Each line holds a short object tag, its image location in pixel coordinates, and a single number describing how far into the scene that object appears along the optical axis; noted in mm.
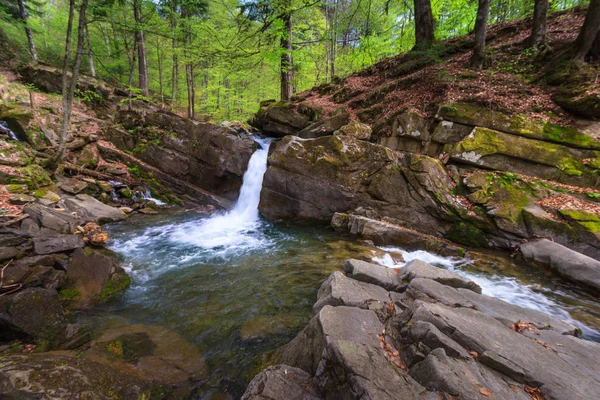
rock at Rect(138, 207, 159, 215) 10828
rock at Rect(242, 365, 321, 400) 2539
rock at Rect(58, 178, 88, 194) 9289
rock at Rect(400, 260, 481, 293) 5219
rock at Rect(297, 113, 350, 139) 11914
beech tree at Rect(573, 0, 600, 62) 8239
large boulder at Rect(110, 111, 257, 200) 12492
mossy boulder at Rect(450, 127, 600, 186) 7664
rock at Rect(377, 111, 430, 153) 10016
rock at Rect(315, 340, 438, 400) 2342
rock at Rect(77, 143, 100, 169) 11117
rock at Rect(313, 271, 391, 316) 4145
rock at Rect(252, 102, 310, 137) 14172
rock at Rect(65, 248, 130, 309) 4930
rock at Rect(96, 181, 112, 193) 10562
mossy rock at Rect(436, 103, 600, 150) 7844
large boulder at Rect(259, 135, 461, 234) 8484
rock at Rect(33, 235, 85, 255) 5230
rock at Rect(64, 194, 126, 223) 8320
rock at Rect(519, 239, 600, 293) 5781
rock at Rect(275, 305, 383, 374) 3092
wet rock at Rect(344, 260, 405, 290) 5145
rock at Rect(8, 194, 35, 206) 6482
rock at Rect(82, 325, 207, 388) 3455
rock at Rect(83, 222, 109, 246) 6262
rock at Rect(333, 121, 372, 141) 10758
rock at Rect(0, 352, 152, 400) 2477
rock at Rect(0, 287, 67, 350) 3682
